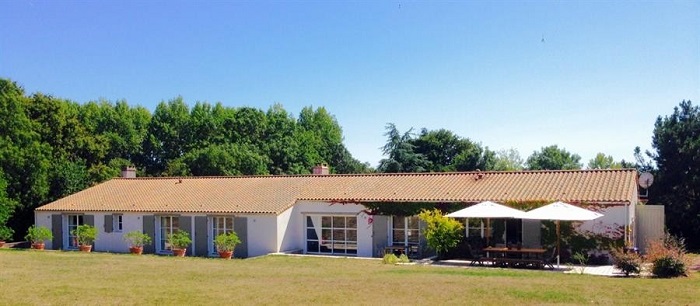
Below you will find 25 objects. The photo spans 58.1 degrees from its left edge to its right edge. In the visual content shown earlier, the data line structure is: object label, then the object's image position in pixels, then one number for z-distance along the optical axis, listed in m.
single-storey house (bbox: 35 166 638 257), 25.06
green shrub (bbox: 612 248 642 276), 18.95
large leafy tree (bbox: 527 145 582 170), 77.62
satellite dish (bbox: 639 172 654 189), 28.73
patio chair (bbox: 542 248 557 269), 21.55
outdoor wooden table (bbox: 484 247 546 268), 21.84
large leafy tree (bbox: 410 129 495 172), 56.66
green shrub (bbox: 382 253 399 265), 23.93
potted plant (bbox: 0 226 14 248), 35.03
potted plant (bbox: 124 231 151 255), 30.12
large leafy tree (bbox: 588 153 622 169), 92.56
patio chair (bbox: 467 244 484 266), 22.92
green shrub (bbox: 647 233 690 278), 18.44
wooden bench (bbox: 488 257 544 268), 21.64
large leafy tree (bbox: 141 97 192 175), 60.66
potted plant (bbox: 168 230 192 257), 28.81
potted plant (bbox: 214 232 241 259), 27.50
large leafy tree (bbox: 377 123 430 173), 56.66
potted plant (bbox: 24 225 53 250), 32.66
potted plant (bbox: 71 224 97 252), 31.36
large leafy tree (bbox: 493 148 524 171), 93.15
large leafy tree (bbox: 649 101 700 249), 31.48
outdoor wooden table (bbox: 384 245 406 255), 26.30
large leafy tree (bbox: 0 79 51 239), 37.97
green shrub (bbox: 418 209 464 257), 24.36
